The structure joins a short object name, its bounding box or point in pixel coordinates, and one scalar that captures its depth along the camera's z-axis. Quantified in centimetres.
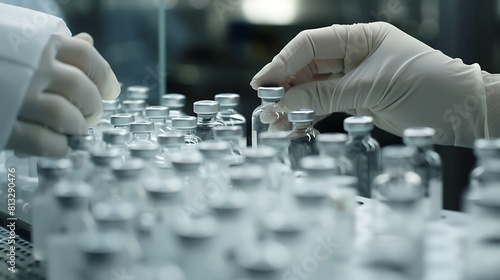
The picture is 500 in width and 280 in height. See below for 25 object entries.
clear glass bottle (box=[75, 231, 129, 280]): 61
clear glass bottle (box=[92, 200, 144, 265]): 63
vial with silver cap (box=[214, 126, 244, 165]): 78
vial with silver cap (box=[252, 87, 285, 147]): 88
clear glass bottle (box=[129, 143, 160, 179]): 72
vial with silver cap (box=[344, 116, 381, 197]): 76
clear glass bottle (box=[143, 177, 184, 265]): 63
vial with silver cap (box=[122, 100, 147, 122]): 101
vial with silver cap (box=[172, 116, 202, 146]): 85
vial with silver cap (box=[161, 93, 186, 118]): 101
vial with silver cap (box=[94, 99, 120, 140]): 98
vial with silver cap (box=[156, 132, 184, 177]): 75
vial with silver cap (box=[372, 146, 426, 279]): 63
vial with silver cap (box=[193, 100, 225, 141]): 88
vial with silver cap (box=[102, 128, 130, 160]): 76
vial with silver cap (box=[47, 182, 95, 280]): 65
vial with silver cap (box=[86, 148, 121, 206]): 69
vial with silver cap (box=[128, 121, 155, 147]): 84
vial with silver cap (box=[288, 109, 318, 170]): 86
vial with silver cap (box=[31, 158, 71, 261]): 68
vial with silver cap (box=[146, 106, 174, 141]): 91
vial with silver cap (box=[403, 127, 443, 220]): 73
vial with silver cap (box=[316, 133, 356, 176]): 72
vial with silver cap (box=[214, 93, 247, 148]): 92
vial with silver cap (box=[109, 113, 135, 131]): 87
